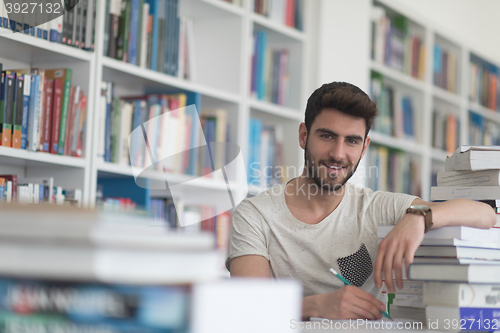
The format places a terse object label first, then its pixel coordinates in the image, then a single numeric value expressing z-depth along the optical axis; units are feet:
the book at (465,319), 2.93
